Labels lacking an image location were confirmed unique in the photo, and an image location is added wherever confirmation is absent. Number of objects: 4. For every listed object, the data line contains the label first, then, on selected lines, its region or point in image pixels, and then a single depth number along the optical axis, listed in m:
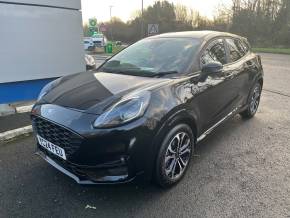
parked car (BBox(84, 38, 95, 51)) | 26.76
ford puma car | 2.02
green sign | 23.82
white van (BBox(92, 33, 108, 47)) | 27.20
